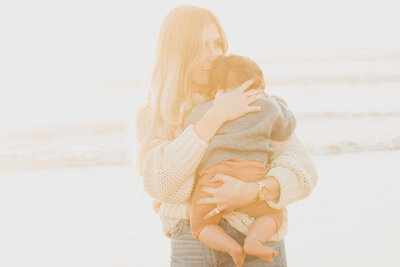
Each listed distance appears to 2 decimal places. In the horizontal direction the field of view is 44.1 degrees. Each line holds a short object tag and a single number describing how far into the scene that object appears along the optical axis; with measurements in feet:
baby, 6.08
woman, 6.13
